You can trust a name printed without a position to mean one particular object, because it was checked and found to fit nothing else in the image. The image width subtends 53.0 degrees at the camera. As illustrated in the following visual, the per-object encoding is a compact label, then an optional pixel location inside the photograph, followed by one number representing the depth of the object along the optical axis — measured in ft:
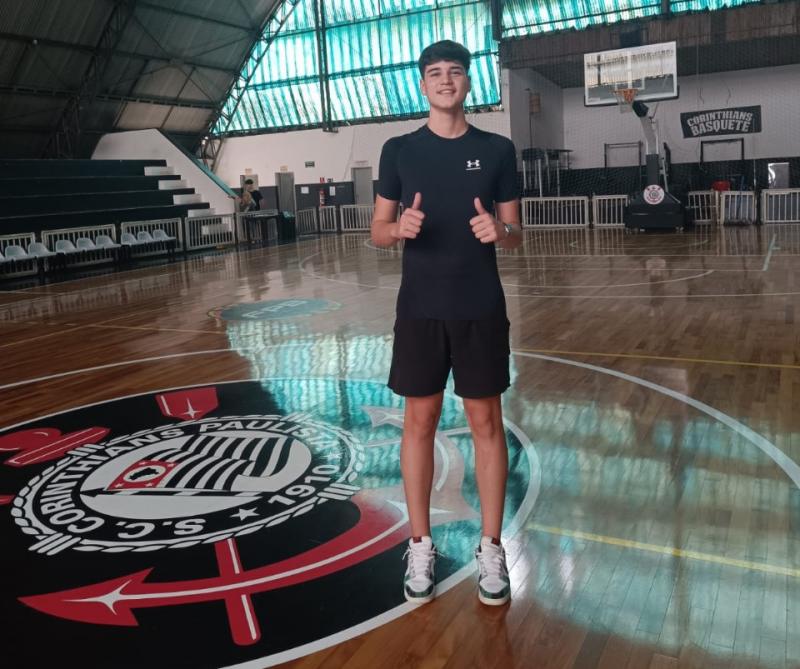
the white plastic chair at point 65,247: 50.29
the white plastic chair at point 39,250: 48.49
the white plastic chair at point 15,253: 47.32
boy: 8.70
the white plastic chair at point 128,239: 55.88
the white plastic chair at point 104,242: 53.62
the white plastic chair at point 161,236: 58.59
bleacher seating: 59.31
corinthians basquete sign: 71.41
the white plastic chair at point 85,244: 51.69
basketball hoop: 58.70
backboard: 60.85
